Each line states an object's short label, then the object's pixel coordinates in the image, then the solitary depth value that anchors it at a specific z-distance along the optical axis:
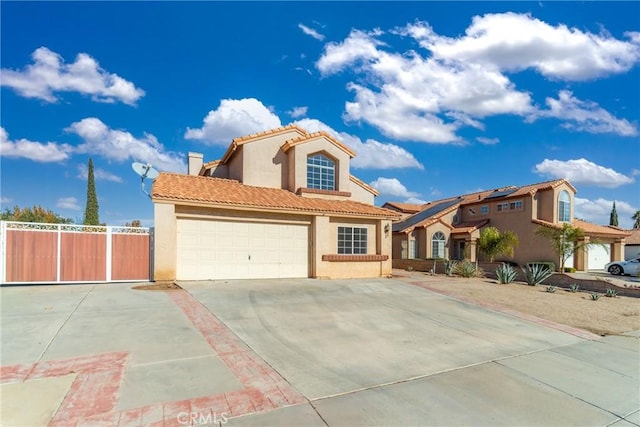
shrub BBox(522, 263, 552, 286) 17.30
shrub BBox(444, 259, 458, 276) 20.81
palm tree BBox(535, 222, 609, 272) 21.23
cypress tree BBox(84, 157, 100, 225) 39.59
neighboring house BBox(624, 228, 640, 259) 35.50
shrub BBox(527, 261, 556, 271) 23.04
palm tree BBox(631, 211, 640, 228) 59.78
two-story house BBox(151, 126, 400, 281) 13.20
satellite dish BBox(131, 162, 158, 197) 14.35
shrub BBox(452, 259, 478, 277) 20.03
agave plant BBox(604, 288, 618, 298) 14.65
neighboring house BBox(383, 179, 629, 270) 27.83
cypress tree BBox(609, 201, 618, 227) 52.59
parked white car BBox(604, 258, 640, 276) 24.15
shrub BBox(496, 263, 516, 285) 17.62
